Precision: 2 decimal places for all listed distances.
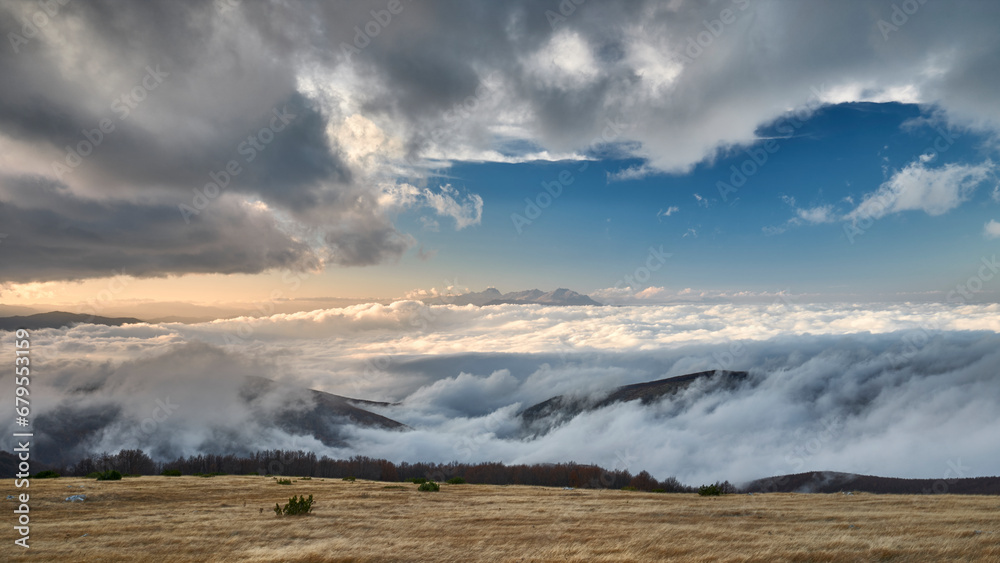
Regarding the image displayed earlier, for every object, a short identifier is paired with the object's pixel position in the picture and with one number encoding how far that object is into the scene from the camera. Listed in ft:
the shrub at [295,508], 95.35
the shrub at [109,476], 145.79
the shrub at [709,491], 145.28
